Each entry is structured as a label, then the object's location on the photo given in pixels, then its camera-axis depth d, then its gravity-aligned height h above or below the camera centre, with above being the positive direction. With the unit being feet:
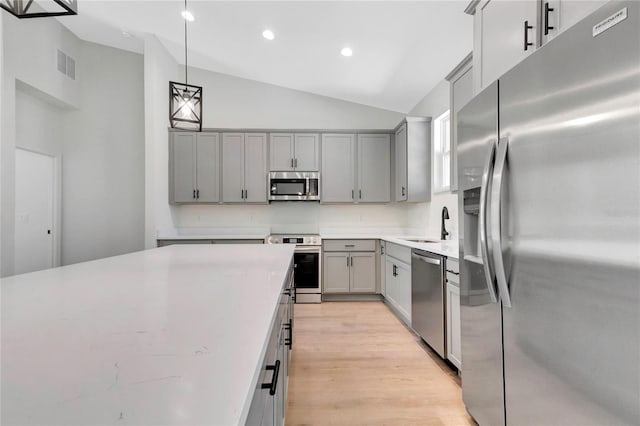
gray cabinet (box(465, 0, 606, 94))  4.24 +2.94
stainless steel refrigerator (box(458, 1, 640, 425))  2.73 -0.20
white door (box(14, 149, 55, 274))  13.33 +0.15
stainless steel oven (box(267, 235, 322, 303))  14.28 -2.63
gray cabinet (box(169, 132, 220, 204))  15.21 +2.27
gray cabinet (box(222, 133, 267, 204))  15.35 +2.32
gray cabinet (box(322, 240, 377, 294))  14.39 -2.42
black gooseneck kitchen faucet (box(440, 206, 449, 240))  11.09 -0.31
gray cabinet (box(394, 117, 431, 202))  13.32 +2.36
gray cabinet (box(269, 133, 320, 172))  15.40 +3.08
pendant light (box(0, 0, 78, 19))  3.95 +2.66
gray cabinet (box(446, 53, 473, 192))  7.47 +3.09
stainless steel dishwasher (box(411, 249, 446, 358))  7.88 -2.35
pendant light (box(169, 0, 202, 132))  7.97 +2.77
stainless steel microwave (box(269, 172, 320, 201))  15.23 +1.37
